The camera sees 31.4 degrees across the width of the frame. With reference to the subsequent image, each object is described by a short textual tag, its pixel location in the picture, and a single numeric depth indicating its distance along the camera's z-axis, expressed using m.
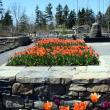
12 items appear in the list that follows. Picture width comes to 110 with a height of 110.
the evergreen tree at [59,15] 40.52
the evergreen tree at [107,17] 35.03
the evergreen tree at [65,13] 40.99
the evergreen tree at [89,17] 38.05
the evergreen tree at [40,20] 34.98
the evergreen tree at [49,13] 41.36
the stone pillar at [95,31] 15.81
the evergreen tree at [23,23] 29.23
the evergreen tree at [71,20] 38.30
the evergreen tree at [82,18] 38.20
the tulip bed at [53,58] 4.14
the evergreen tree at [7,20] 34.19
